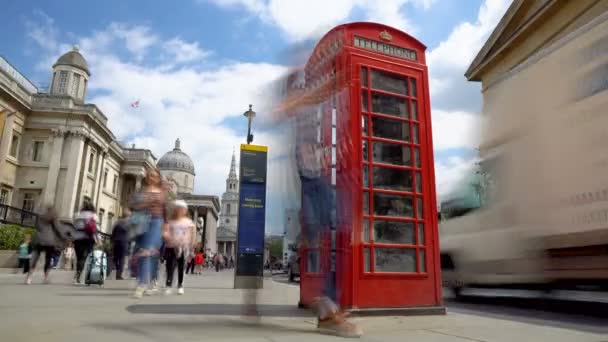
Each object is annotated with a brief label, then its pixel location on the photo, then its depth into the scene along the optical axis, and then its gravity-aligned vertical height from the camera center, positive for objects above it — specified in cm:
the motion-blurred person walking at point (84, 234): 843 +53
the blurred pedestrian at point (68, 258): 2172 +9
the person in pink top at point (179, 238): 674 +38
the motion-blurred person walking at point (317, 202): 334 +51
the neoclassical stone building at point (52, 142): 3481 +1049
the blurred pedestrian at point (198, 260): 2250 +13
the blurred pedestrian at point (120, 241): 859 +41
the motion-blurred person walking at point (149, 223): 568 +52
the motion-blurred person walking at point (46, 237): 826 +44
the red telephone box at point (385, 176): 448 +104
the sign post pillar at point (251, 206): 1060 +147
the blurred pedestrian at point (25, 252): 1232 +20
